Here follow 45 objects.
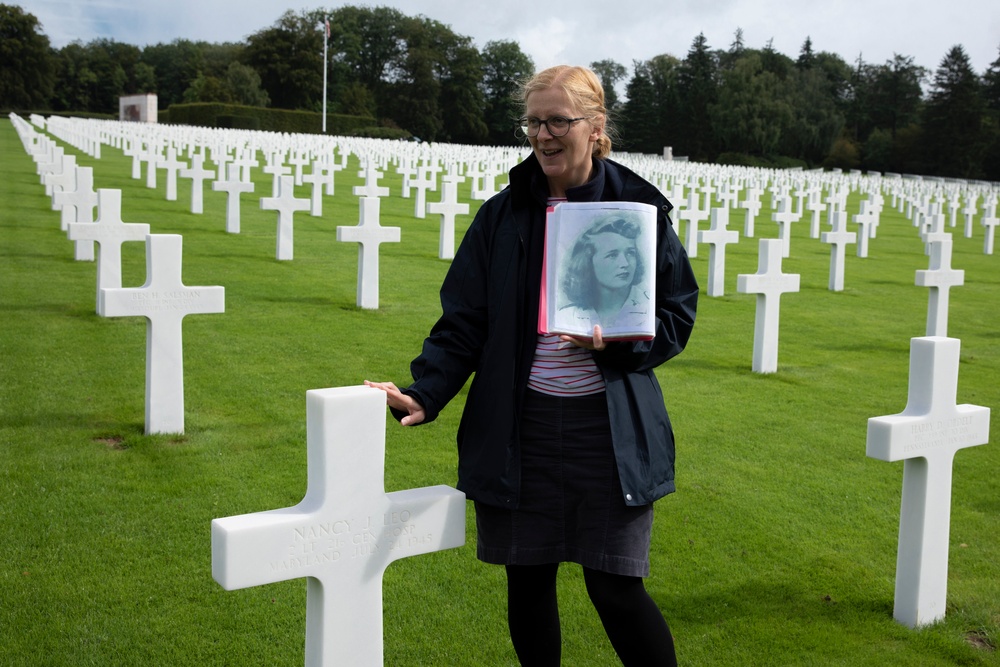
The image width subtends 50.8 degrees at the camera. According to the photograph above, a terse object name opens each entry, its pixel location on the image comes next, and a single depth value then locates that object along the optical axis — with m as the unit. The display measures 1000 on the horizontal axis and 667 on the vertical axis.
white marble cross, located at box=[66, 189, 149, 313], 8.09
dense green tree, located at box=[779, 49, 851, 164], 71.44
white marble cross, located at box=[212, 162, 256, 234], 14.61
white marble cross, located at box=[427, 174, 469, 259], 13.18
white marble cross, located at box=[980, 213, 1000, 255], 21.14
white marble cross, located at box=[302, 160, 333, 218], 17.11
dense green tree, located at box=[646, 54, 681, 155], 75.96
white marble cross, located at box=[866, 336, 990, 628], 3.47
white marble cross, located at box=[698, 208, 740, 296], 11.84
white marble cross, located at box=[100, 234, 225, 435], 5.46
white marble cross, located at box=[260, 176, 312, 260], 11.99
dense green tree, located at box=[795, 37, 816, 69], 89.12
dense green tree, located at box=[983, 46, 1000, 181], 67.38
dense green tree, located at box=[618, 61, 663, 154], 75.38
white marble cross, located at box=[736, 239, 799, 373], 7.99
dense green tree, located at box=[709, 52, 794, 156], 69.31
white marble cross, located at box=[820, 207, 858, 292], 13.46
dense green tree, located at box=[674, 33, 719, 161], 74.56
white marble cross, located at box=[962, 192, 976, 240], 25.11
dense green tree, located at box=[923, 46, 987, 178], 68.19
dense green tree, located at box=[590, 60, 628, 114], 85.19
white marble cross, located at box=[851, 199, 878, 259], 18.33
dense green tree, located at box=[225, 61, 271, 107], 70.06
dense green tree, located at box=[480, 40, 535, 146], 75.00
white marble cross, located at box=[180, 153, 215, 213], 16.73
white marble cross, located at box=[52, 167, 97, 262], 11.45
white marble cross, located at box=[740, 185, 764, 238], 19.75
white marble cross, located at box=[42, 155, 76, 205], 13.39
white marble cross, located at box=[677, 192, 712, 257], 14.35
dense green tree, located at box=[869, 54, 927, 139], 83.44
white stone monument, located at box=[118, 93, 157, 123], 63.81
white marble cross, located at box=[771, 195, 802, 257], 15.44
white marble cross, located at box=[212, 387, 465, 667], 2.17
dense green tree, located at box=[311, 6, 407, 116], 79.31
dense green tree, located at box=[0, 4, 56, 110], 77.50
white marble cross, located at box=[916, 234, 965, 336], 9.04
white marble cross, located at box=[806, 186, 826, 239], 20.55
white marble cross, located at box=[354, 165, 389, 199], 15.99
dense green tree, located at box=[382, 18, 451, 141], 73.94
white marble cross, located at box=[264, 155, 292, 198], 12.26
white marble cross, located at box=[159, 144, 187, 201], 18.41
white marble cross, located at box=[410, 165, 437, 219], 18.83
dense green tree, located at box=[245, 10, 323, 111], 73.94
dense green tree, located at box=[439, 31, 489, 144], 73.69
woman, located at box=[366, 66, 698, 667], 2.43
